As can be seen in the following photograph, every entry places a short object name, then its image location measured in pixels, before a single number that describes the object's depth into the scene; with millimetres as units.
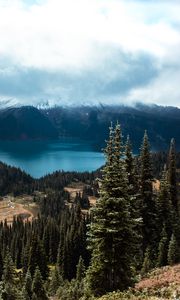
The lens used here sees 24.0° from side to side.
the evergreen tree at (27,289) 87856
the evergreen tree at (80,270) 105062
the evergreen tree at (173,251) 63728
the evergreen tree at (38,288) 88812
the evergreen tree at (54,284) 103562
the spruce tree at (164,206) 69000
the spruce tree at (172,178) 79494
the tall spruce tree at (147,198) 60625
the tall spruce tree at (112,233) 35500
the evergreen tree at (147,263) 60959
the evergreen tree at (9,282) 82875
